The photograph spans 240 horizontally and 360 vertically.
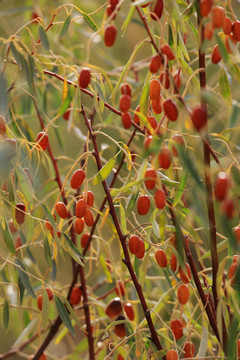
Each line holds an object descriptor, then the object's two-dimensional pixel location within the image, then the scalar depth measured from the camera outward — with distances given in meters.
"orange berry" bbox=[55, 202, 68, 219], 1.78
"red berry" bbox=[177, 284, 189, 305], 1.79
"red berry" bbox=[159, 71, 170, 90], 1.67
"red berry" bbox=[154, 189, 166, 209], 1.67
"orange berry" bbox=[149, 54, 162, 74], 1.68
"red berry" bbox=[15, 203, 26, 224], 1.83
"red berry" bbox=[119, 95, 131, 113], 1.71
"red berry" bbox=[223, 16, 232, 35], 1.72
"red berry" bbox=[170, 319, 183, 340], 1.86
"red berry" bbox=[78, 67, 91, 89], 1.73
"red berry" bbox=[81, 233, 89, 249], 1.93
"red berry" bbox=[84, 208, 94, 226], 1.77
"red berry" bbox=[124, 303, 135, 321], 1.87
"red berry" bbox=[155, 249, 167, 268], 1.76
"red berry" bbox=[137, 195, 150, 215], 1.73
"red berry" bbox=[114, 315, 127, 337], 1.89
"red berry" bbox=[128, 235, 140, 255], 1.77
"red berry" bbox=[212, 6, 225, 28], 1.65
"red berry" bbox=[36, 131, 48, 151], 1.81
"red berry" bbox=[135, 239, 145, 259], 1.78
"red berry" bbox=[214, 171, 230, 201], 1.63
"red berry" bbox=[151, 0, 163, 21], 1.71
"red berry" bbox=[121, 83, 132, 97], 1.73
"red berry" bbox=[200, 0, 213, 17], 1.65
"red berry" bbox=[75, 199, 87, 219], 1.76
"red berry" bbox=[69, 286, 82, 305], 1.95
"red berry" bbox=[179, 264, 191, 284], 1.76
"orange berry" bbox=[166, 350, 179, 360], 1.75
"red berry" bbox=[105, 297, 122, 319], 1.91
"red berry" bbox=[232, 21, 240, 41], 1.74
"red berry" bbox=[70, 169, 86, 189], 1.77
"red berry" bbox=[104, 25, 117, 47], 1.68
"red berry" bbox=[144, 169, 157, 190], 1.67
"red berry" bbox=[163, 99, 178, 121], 1.64
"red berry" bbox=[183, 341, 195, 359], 1.83
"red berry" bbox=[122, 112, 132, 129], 1.72
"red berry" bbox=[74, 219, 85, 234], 1.79
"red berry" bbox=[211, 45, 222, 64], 1.74
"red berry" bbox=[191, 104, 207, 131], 1.64
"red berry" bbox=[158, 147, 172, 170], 1.65
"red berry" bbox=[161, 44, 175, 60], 1.69
